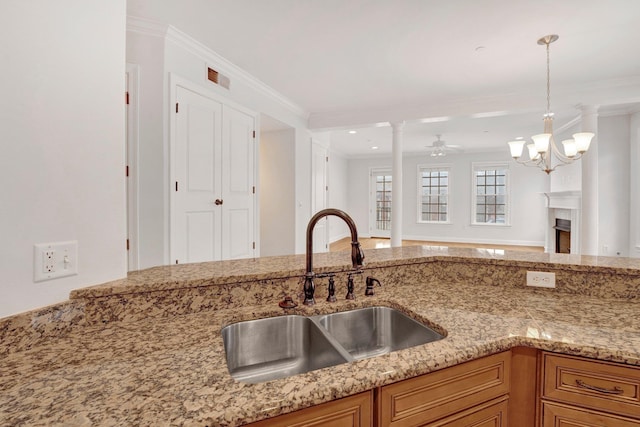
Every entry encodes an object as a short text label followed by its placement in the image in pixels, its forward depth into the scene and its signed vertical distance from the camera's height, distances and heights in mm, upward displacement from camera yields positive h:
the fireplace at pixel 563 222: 5516 -184
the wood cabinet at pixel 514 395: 821 -533
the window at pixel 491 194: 8461 +524
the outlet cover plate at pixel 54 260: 938 -155
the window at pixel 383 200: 9828 +392
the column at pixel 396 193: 4902 +309
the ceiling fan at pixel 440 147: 6650 +1471
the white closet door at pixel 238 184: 3357 +318
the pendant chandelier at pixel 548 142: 2795 +694
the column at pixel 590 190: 3846 +287
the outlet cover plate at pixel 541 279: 1479 -320
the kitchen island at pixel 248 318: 657 -391
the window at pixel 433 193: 9086 +570
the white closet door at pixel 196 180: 2795 +303
